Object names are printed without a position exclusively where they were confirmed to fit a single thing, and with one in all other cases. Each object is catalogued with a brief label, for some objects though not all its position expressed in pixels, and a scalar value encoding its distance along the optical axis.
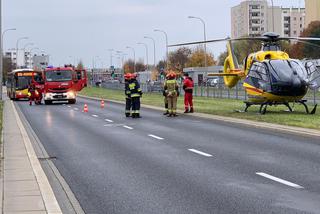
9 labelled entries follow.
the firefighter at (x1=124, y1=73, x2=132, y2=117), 25.97
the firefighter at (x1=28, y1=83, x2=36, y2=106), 44.81
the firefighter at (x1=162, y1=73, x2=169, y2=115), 26.09
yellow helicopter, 24.31
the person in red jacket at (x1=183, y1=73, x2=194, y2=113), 27.50
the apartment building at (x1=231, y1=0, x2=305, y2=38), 164.54
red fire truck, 43.16
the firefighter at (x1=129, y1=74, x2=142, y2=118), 25.70
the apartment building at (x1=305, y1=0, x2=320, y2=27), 125.75
